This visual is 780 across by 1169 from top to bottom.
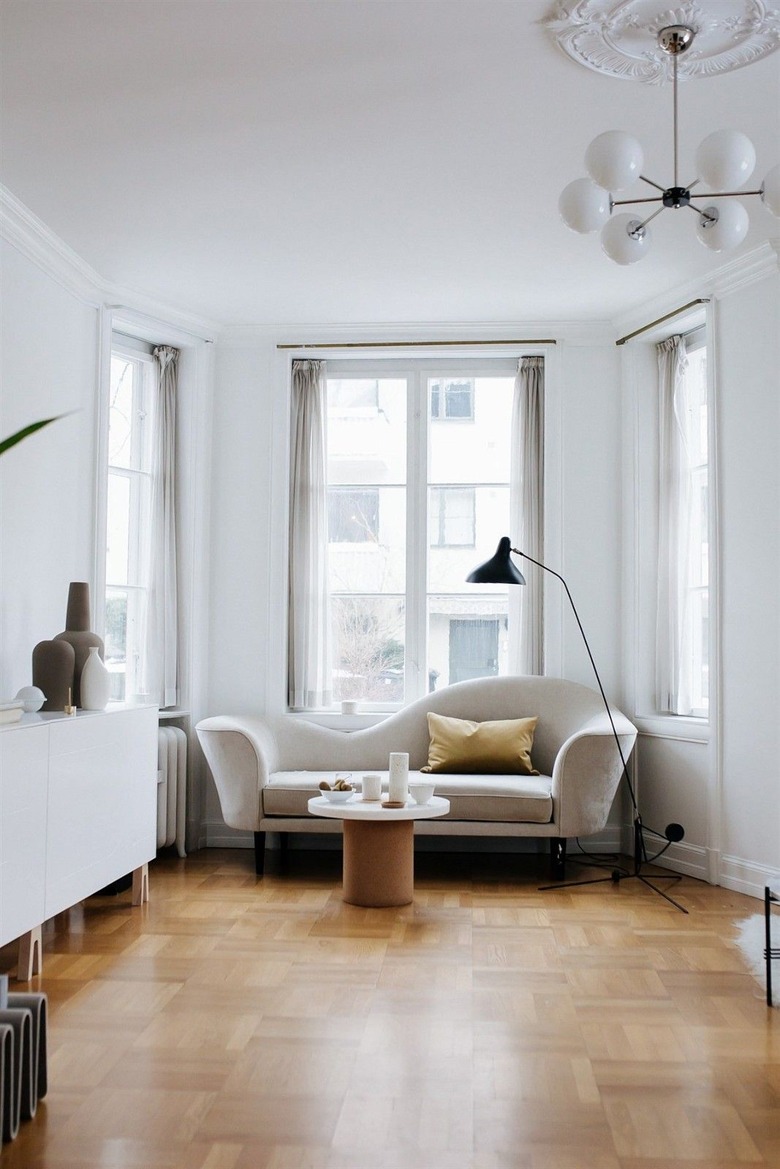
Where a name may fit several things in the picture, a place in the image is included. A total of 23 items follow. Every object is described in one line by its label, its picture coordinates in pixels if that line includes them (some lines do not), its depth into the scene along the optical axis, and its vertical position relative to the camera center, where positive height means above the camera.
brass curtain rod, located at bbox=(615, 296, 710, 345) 4.93 +1.40
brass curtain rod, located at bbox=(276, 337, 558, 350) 5.72 +1.38
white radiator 5.22 -1.02
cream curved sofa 4.73 -0.85
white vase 4.11 -0.39
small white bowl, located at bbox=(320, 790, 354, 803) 4.43 -0.89
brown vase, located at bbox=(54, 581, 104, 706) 4.28 -0.14
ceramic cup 4.43 -0.84
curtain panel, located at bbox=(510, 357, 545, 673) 5.68 +0.50
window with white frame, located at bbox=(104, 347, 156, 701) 5.38 +0.42
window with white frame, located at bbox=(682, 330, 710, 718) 5.15 +0.32
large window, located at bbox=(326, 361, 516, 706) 5.79 +0.39
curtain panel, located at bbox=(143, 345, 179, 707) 5.52 +0.05
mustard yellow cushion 5.18 -0.79
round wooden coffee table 4.33 -1.12
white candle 4.42 -0.79
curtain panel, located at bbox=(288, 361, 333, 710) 5.75 +0.23
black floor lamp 4.88 +0.06
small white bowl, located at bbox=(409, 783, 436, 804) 4.38 -0.86
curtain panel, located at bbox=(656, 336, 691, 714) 5.28 +0.28
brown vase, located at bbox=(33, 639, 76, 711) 4.02 -0.33
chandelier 2.41 +1.00
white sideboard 3.29 -0.80
